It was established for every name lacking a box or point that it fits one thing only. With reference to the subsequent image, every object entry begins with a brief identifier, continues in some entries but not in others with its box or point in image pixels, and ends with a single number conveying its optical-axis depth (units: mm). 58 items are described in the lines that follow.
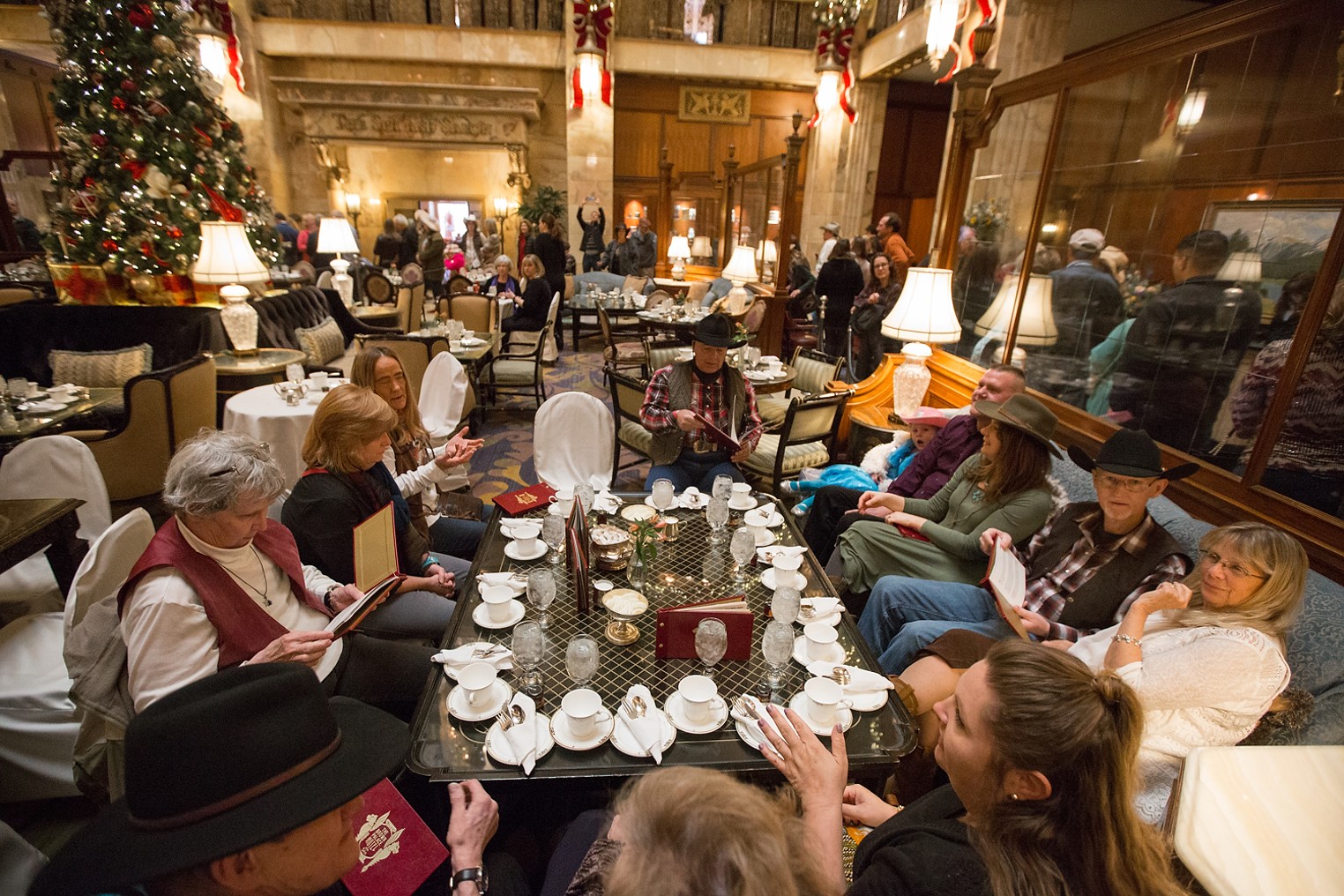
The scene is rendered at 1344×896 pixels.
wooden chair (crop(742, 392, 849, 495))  3871
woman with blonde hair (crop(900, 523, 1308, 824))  1593
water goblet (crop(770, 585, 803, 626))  1836
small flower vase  2131
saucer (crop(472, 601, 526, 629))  1879
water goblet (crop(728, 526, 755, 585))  2180
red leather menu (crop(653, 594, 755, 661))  1732
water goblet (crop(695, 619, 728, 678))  1684
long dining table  1438
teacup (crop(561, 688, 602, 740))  1471
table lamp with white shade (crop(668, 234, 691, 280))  10719
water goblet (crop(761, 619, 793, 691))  1681
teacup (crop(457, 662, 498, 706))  1547
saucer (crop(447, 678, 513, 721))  1536
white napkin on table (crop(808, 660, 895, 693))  1690
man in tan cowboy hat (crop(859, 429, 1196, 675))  2100
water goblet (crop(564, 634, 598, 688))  1581
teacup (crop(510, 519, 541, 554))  2291
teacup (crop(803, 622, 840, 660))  1812
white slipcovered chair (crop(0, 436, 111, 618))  2354
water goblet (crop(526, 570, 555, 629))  1881
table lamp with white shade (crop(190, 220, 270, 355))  4414
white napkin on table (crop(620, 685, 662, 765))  1462
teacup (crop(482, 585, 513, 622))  1892
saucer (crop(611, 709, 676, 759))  1451
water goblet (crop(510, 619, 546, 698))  1622
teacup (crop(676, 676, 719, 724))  1542
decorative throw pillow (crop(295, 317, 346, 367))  6043
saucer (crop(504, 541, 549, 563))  2250
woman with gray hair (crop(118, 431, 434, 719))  1506
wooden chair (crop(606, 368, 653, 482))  4090
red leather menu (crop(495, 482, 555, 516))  2598
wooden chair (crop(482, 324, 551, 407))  6039
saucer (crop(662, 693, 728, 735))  1530
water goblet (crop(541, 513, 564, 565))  2316
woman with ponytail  1041
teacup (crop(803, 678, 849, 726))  1552
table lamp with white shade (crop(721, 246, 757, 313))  7980
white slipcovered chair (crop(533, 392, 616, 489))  3520
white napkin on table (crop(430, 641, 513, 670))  1705
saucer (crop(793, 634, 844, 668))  1795
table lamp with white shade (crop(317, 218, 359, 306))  7672
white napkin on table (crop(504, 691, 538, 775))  1416
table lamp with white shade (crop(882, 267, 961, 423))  3830
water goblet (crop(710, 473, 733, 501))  2453
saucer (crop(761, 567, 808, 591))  2102
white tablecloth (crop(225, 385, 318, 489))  3650
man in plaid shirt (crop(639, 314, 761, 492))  3641
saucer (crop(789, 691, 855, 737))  1558
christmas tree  5297
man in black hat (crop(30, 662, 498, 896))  775
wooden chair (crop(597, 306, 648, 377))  6934
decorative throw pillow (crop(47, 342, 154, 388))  4711
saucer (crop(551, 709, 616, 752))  1462
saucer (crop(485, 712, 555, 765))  1416
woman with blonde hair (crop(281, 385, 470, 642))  2176
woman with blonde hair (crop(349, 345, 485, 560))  2820
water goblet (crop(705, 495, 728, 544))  2420
